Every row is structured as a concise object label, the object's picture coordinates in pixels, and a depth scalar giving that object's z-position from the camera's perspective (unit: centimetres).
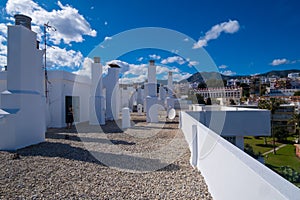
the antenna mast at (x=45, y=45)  818
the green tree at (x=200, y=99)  2482
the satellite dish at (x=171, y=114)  1163
